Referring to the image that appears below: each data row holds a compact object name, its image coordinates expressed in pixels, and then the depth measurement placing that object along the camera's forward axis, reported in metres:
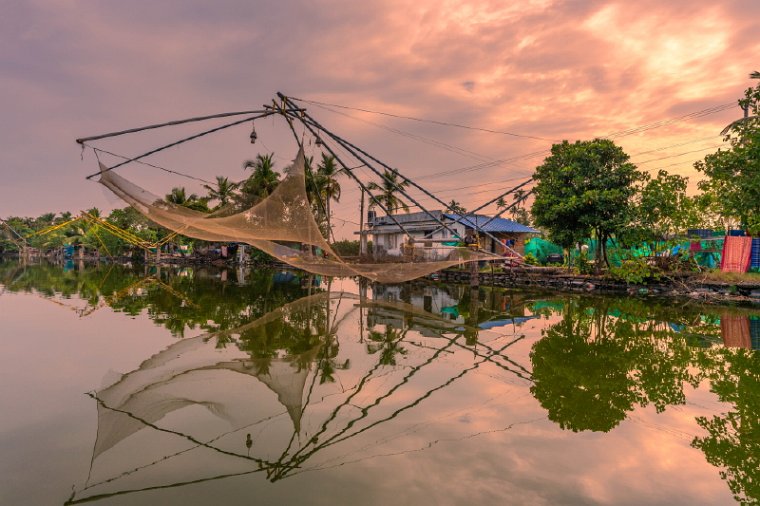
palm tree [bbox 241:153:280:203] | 31.03
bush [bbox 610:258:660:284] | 17.00
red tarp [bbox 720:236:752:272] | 16.16
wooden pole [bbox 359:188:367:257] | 33.31
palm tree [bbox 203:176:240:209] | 34.94
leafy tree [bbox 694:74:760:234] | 12.48
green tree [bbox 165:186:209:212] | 37.53
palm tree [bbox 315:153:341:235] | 31.50
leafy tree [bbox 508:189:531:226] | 54.78
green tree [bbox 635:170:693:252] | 16.34
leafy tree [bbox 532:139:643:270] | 17.27
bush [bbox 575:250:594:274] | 19.94
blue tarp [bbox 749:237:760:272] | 15.97
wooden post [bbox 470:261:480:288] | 19.73
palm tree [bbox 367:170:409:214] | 31.63
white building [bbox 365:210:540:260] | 29.02
